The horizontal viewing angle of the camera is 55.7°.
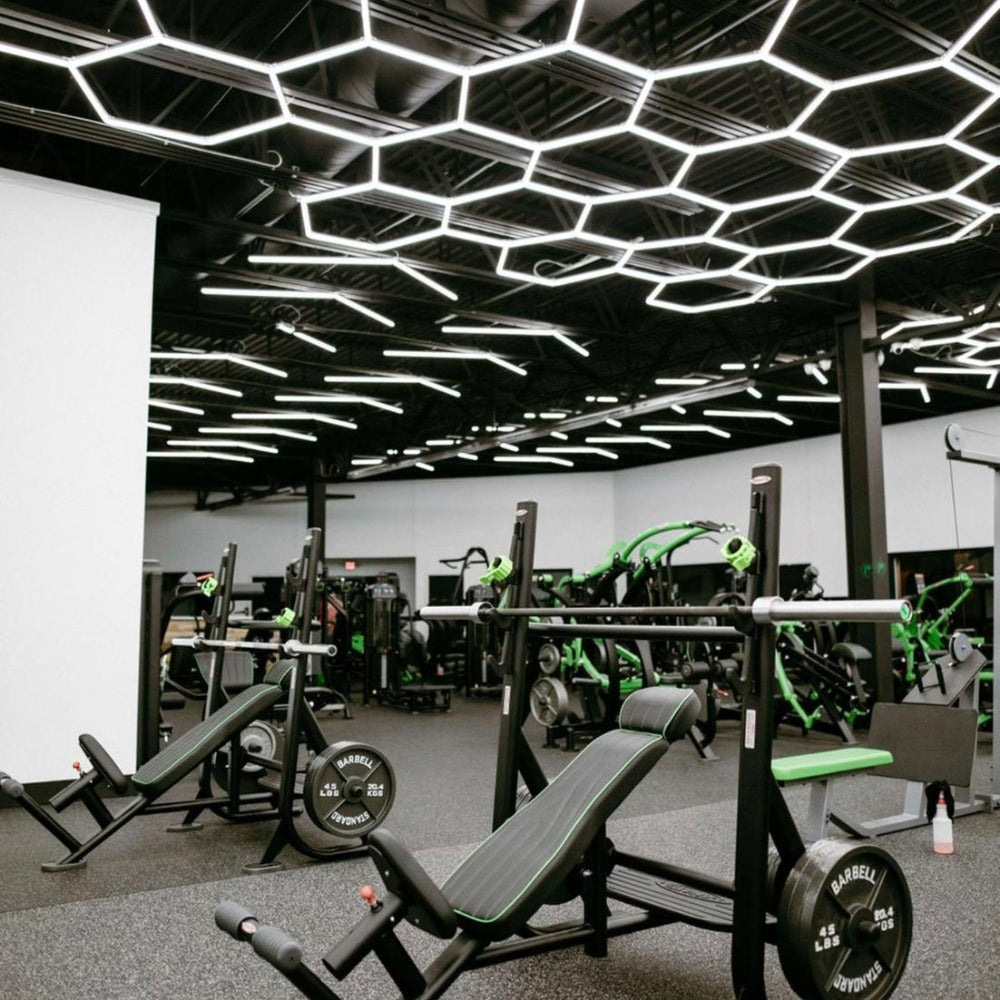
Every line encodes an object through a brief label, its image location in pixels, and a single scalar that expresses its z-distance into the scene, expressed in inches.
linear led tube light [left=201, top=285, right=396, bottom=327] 328.5
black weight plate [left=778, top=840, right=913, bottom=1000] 92.0
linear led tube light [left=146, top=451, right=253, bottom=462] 660.1
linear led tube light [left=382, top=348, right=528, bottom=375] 420.8
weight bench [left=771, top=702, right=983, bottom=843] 173.9
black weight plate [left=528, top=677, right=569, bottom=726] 299.9
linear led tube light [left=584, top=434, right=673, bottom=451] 642.8
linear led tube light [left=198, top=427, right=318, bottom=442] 599.2
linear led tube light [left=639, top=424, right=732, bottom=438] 593.0
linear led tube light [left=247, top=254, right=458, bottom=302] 293.0
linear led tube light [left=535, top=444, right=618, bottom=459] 695.7
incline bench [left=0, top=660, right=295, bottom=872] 160.4
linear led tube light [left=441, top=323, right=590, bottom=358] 396.5
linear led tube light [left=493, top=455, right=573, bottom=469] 722.8
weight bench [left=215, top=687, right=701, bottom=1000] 78.7
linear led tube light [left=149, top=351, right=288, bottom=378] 408.2
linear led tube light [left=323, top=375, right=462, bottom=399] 478.2
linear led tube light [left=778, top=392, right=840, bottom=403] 520.4
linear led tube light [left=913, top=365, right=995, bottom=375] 458.5
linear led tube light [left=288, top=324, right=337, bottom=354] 395.9
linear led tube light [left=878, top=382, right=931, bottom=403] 473.2
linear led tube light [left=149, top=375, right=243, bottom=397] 458.8
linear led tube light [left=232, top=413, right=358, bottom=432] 565.0
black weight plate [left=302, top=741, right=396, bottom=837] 162.2
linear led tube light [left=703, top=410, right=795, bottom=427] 568.5
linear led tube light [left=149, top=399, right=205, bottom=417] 477.2
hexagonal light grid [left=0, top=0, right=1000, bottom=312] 200.8
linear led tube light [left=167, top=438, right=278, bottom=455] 624.1
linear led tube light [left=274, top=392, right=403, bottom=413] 527.5
